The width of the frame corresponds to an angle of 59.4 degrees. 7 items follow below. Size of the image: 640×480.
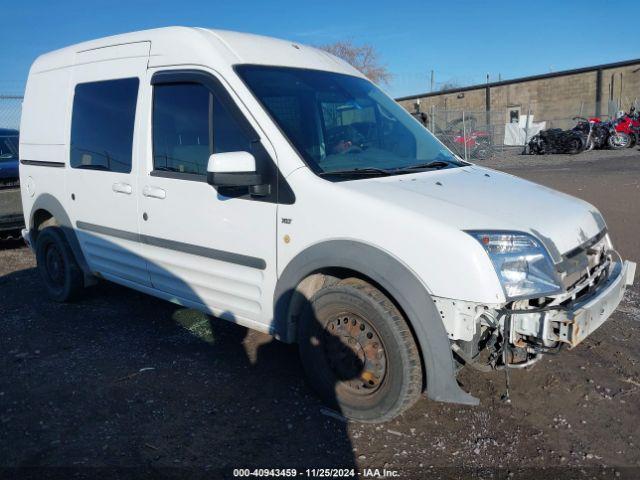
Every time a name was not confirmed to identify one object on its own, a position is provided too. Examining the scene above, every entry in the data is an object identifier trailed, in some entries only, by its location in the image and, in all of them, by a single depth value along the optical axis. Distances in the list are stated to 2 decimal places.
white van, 2.83
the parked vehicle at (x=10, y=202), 7.59
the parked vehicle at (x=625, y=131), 22.58
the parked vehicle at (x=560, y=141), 22.20
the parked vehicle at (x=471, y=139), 22.55
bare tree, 42.30
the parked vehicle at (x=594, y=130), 22.66
